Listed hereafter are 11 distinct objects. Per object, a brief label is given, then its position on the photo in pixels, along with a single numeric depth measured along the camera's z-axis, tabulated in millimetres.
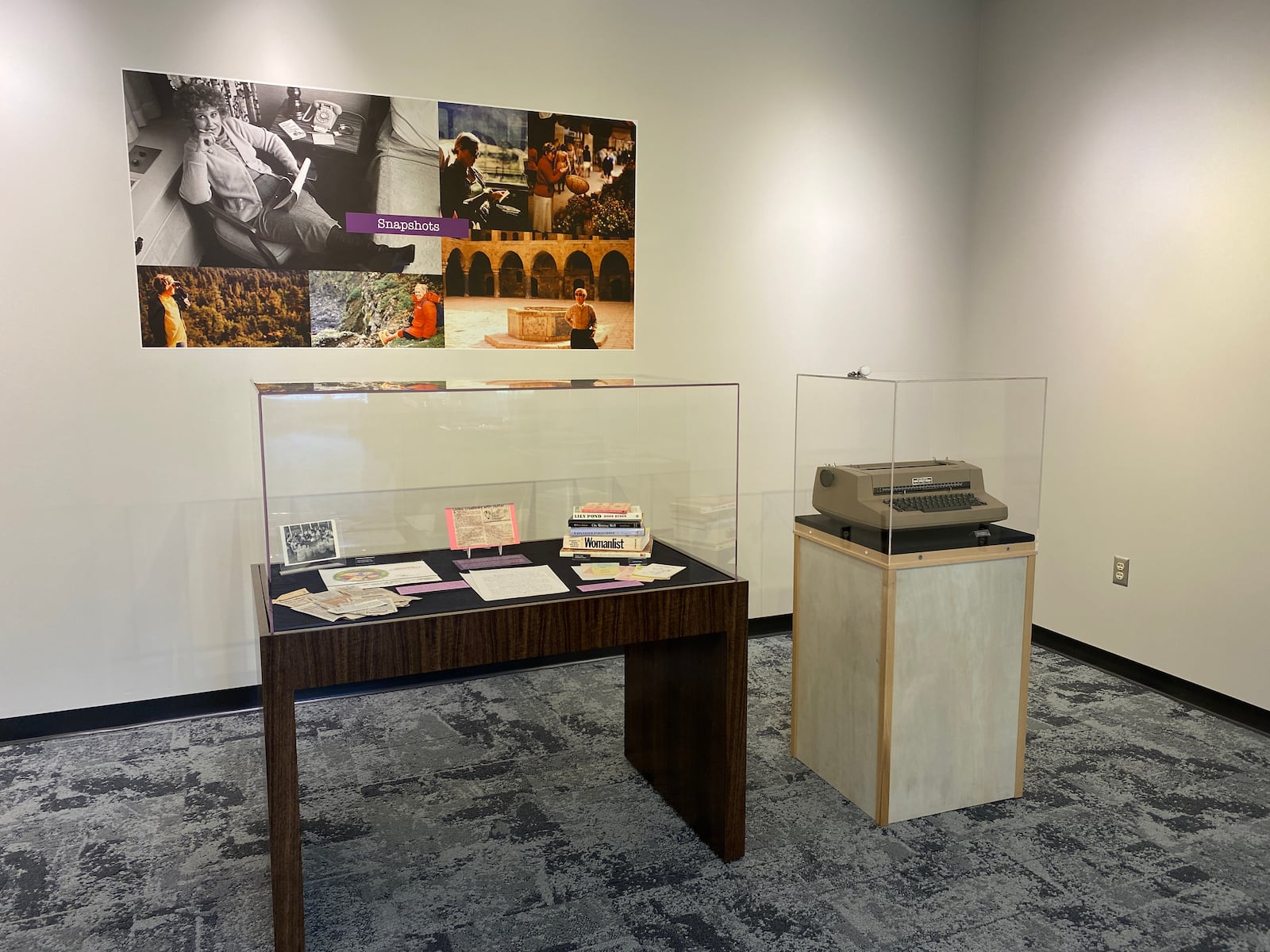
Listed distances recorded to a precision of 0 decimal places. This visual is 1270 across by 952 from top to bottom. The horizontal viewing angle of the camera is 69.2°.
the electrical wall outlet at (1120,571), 3785
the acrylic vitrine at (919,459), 2543
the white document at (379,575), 2248
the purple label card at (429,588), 2232
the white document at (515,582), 2252
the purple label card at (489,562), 2449
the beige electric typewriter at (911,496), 2557
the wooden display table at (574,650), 1972
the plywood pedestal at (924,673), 2572
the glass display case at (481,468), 2102
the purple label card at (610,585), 2297
